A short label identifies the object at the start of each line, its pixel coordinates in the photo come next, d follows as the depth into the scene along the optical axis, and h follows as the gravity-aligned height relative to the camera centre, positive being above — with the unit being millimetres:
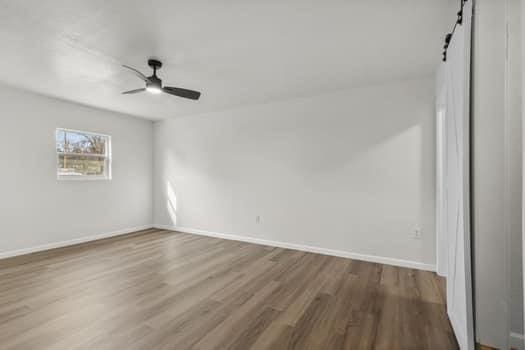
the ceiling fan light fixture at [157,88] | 2607 +997
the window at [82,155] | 4230 +395
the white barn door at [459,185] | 1513 -62
